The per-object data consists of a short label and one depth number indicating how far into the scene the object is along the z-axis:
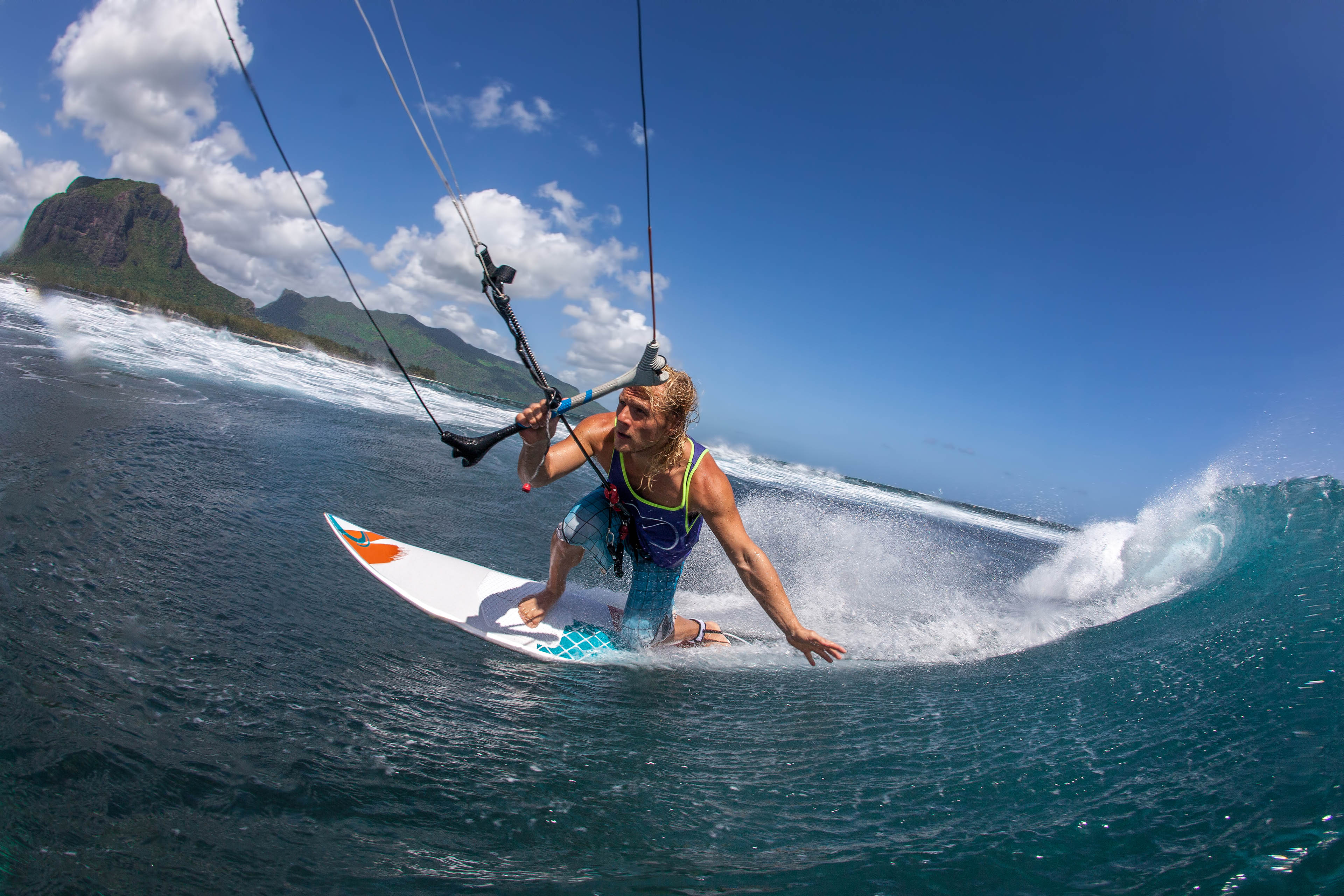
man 3.66
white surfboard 4.31
